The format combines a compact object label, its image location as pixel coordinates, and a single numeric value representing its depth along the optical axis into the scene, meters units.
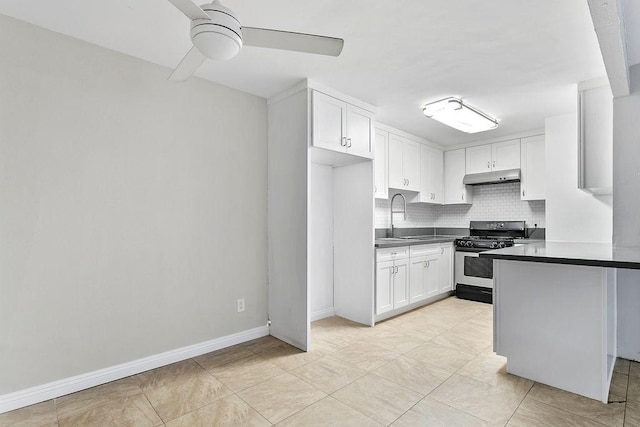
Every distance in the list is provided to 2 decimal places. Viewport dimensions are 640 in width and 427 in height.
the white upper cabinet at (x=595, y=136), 2.80
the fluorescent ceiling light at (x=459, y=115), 3.37
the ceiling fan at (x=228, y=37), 1.45
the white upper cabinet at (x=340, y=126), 3.00
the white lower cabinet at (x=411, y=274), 3.68
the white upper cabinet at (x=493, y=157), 4.64
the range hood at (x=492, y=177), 4.57
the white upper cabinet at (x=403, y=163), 4.40
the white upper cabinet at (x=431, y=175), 4.93
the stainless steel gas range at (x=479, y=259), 4.45
